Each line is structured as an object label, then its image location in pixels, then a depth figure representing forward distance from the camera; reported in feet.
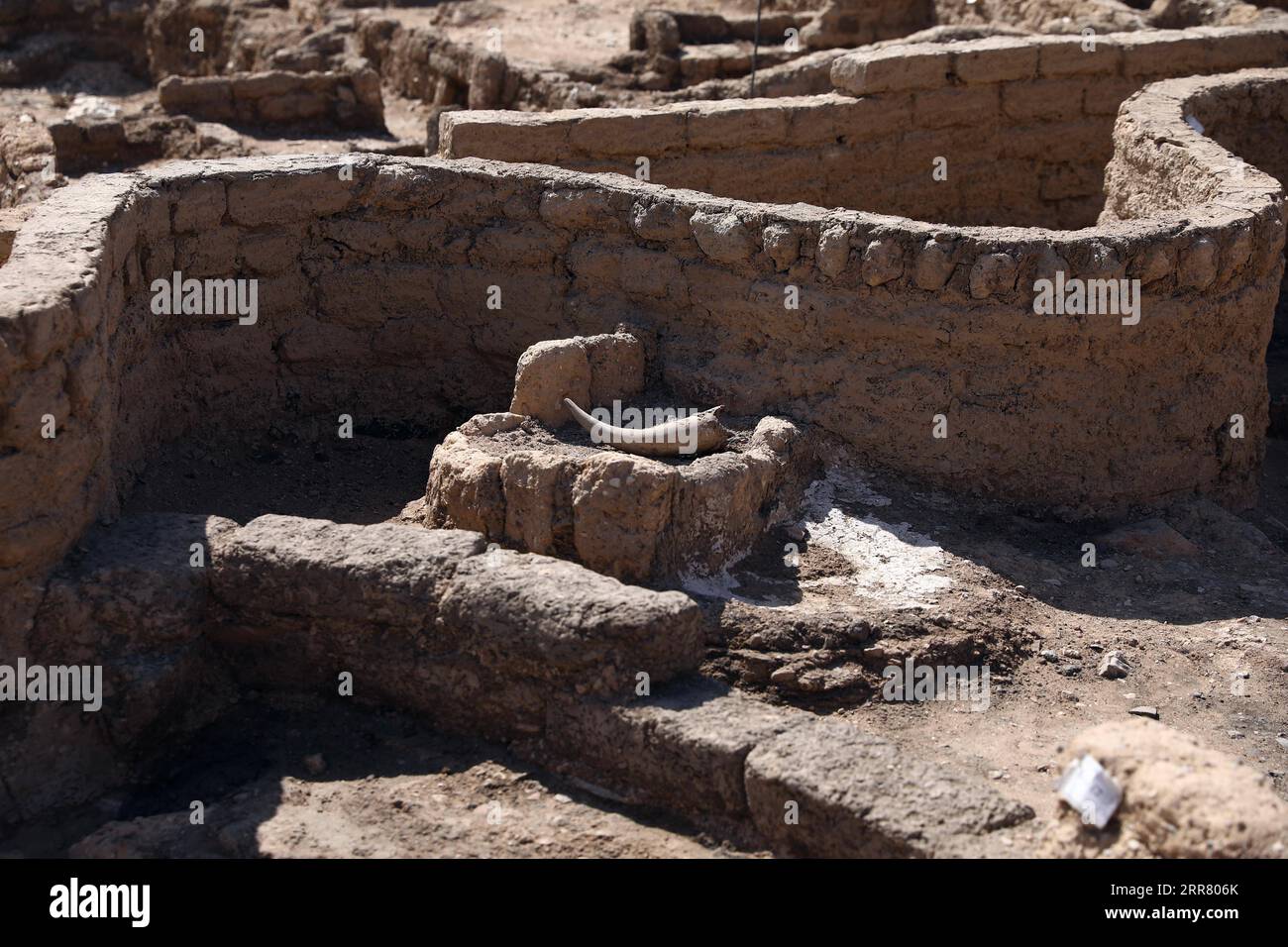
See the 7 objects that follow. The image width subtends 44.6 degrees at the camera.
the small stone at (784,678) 19.19
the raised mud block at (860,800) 15.61
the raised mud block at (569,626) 17.83
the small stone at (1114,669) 20.45
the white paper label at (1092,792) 14.69
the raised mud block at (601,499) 20.21
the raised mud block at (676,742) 16.96
